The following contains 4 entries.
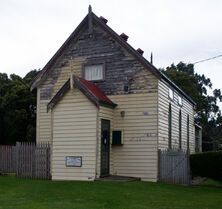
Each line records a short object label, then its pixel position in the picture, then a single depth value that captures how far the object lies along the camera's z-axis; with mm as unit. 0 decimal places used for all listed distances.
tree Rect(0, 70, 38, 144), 33022
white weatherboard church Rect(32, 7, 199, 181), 17411
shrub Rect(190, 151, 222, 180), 16978
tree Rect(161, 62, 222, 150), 38833
